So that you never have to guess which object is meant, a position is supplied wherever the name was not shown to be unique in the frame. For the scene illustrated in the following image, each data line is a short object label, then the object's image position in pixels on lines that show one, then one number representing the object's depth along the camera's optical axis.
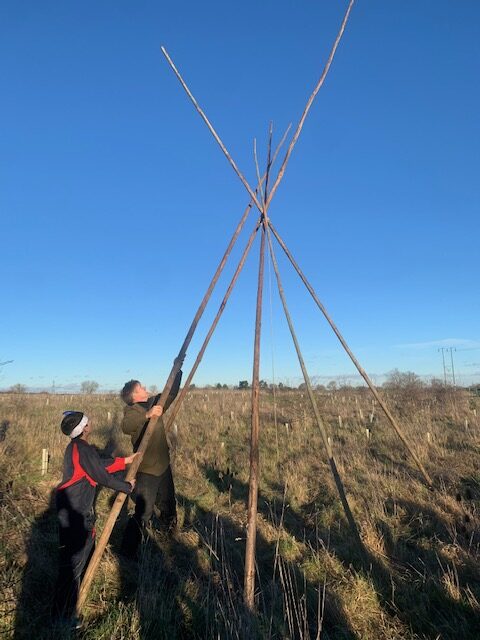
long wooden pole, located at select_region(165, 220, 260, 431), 4.48
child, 3.38
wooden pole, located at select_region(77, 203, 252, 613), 3.33
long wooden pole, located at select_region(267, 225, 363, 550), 4.60
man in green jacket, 4.36
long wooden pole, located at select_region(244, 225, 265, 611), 3.42
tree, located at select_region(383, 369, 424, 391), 21.44
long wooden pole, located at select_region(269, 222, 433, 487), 4.95
